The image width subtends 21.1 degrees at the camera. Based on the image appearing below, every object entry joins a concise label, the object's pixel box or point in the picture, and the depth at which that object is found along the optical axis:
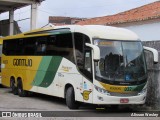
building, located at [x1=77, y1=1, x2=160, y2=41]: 23.58
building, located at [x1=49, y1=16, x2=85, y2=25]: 58.96
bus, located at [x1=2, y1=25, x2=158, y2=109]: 14.57
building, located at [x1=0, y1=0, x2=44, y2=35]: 34.59
